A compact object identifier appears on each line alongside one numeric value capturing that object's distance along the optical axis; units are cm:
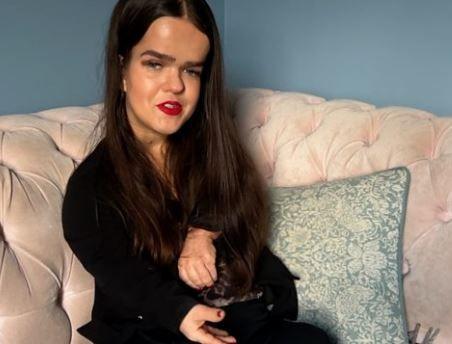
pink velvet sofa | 95
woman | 92
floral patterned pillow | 103
